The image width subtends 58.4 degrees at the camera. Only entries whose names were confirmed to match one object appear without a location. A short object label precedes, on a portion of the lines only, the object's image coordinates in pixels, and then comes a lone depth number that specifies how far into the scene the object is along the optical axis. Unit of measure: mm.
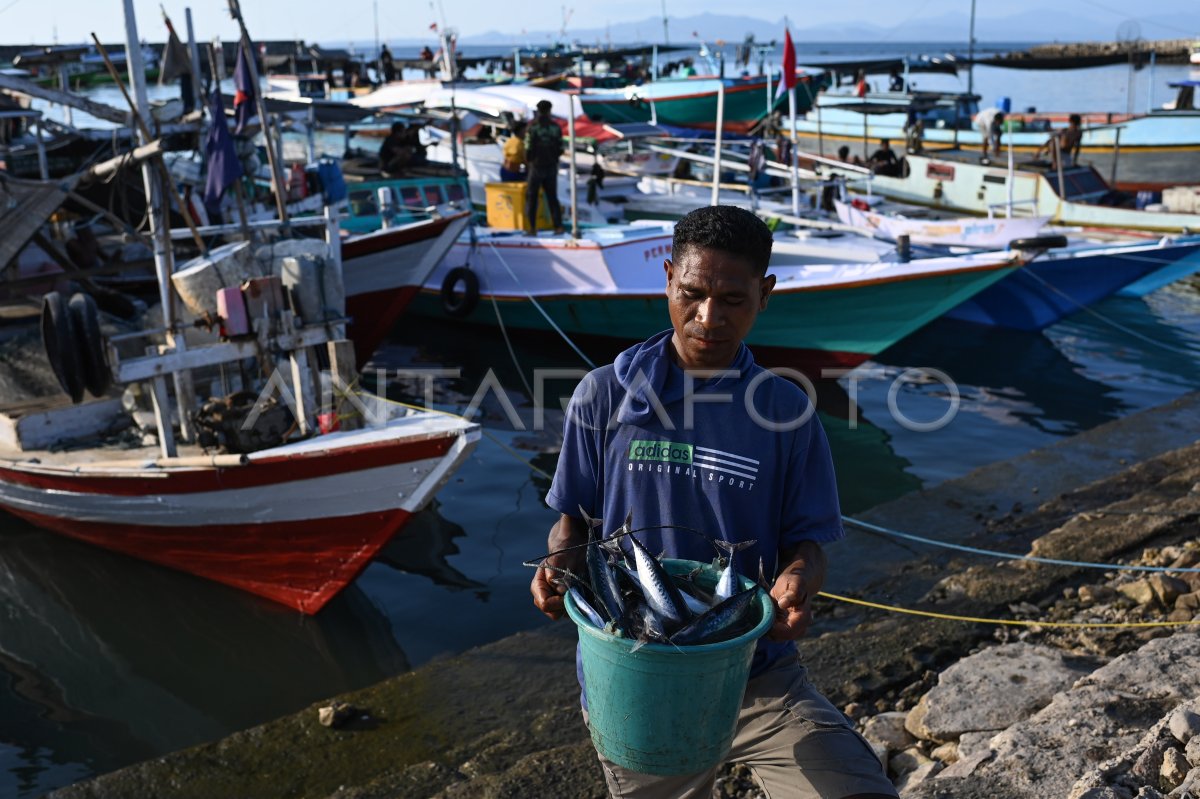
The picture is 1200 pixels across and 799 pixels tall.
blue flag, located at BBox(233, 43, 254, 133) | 9748
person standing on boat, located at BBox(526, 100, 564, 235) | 14281
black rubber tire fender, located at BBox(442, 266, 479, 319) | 15258
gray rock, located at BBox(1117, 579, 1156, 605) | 5883
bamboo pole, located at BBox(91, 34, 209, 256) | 7180
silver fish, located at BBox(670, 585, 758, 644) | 2383
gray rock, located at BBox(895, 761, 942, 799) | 4145
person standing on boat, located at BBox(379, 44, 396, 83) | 40456
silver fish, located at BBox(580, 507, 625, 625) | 2475
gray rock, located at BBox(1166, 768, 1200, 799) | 3232
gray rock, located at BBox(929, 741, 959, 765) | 4332
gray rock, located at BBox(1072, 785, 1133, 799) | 3326
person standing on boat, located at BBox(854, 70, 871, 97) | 35278
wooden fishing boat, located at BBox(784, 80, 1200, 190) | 24375
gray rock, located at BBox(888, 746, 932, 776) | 4367
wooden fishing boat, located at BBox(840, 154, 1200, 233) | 19172
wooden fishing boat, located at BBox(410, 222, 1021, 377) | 12953
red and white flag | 13758
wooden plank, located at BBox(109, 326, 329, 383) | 7562
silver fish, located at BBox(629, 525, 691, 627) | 2424
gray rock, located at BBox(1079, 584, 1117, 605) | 6059
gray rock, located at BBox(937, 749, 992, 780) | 3922
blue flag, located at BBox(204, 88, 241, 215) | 8719
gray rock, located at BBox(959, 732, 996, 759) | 4172
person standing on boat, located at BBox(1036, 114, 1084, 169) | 22141
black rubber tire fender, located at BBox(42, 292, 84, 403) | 7777
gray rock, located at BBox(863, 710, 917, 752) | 4586
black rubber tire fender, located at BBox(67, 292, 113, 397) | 7801
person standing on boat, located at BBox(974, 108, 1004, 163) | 23141
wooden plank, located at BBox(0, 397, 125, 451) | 8805
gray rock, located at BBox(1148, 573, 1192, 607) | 5832
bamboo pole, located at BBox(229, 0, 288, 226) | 8625
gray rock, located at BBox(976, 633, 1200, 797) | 3736
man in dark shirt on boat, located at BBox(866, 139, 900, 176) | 25266
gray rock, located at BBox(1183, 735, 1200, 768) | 3396
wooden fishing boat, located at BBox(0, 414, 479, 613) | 7371
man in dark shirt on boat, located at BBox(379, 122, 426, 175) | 17734
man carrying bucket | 2590
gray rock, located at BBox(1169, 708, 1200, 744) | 3545
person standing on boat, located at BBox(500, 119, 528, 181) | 16203
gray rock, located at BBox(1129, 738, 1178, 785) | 3465
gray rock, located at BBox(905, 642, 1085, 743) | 4574
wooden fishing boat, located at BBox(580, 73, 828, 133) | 31141
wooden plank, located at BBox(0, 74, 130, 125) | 7844
